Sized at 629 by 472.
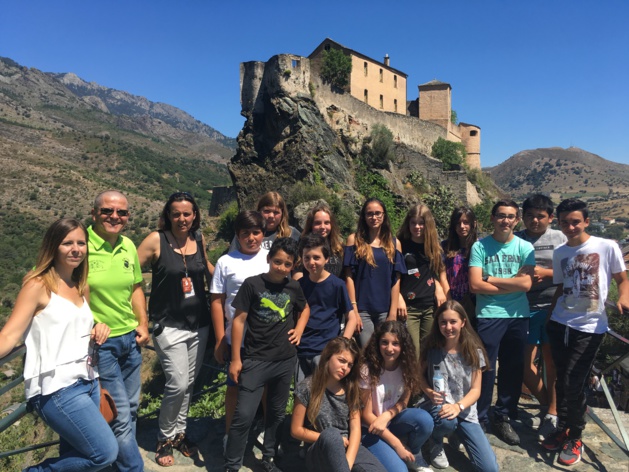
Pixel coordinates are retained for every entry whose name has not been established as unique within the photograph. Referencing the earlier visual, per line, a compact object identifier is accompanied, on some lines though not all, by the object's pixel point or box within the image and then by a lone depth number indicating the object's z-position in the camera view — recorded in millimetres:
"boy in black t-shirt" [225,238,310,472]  3336
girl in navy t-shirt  4188
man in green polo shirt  3066
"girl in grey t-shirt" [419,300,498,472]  3531
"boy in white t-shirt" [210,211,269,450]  3658
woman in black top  3613
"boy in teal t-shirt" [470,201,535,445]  3951
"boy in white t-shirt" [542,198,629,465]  3633
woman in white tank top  2529
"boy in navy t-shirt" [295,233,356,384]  3666
